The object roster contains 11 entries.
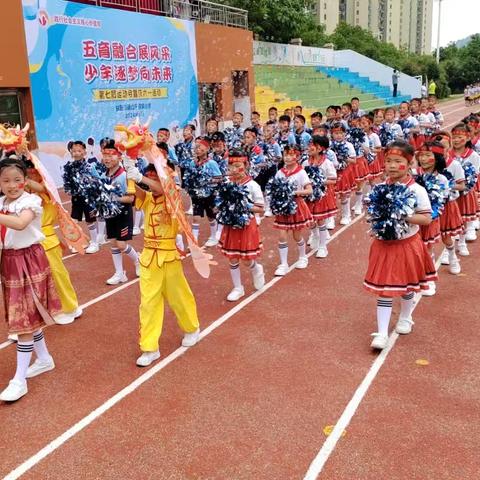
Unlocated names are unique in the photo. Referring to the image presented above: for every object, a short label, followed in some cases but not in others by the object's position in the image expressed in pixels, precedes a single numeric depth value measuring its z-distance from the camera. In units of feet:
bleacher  84.09
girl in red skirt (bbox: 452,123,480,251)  24.18
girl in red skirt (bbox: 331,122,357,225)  30.60
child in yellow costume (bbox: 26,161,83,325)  18.45
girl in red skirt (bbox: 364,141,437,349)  15.98
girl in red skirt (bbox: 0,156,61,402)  14.17
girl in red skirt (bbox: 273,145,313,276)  23.09
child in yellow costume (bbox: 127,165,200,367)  15.96
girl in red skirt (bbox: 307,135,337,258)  25.76
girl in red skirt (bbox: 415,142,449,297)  19.89
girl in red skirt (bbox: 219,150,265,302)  20.26
